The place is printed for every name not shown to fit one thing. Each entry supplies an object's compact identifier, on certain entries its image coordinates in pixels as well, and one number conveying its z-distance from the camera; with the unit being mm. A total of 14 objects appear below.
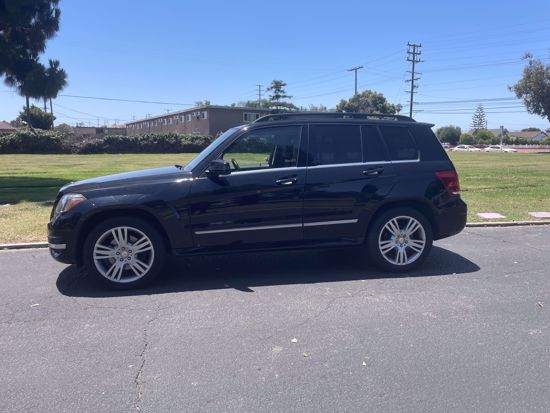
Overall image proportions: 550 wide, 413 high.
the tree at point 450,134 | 116875
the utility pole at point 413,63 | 68750
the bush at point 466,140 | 109812
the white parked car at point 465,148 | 79725
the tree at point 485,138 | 108312
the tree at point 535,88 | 54656
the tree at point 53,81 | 16844
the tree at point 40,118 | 82938
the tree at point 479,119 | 180250
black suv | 5219
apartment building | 65250
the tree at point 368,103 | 78062
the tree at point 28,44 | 16047
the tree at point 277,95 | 81000
